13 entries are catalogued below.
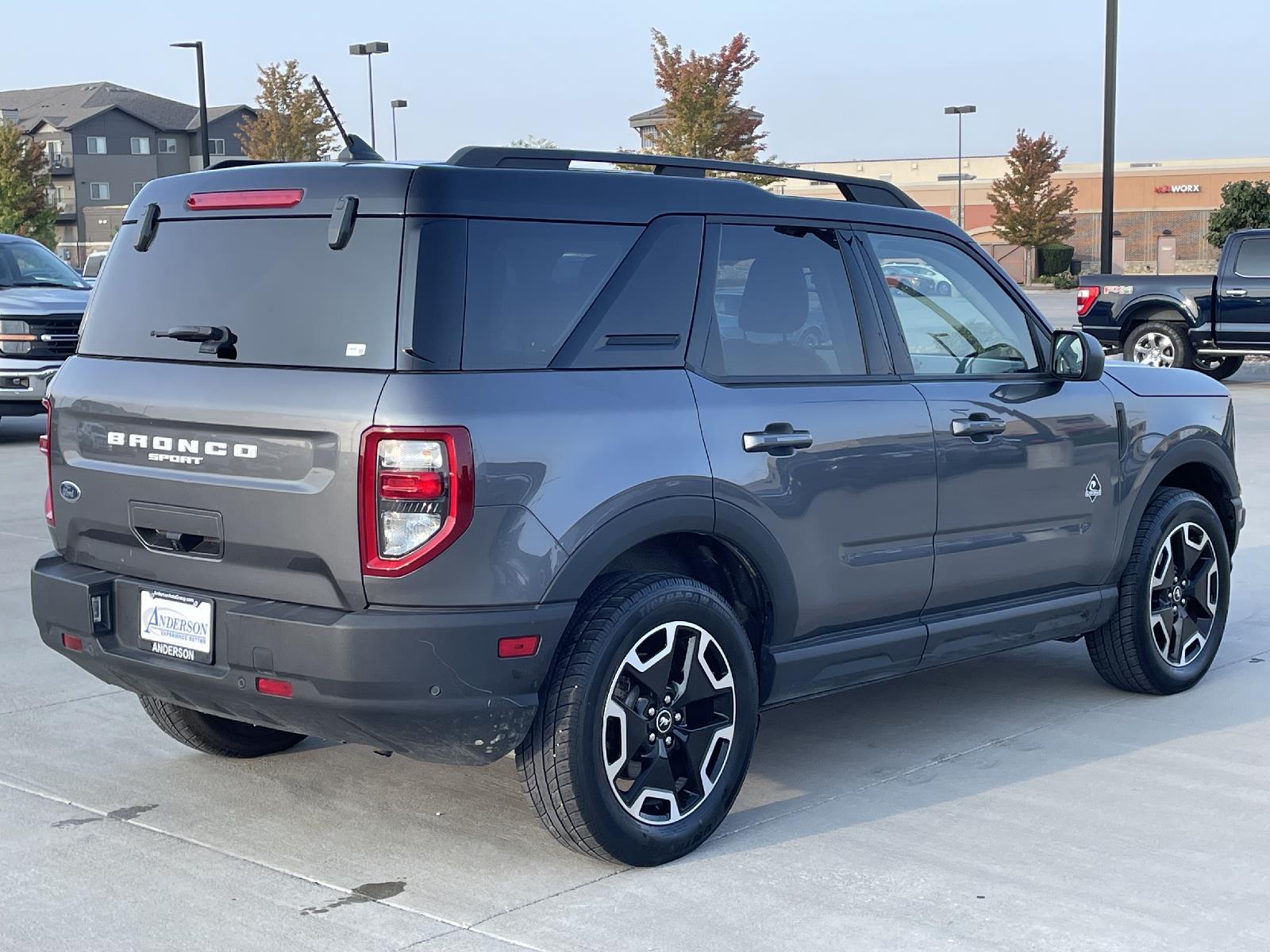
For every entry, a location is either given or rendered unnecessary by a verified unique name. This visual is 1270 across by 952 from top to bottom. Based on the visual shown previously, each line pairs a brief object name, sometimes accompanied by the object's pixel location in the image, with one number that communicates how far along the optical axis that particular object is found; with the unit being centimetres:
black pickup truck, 1959
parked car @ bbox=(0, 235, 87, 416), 1449
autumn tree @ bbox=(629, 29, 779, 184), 4609
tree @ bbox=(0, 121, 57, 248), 7156
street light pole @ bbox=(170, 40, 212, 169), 3382
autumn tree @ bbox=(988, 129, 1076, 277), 6313
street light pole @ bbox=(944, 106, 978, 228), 6862
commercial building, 7200
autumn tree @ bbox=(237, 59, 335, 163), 4866
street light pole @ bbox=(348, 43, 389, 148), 3794
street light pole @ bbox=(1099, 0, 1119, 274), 2409
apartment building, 9094
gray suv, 400
